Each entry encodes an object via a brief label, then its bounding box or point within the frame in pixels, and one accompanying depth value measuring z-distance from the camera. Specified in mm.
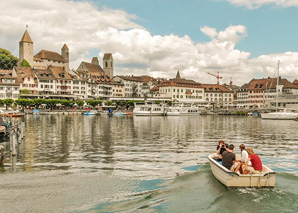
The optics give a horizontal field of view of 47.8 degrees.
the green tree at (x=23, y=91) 129587
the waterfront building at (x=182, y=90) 173875
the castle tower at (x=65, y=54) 192600
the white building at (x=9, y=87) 125500
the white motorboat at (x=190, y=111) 126712
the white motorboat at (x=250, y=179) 14773
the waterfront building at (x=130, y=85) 183288
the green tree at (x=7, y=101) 114625
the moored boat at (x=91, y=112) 116662
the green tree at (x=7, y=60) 152875
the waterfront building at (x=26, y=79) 133500
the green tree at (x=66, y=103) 129175
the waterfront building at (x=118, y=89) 174750
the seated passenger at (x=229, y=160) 16481
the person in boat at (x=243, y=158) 16159
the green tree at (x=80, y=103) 138000
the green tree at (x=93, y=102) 139775
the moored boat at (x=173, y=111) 122375
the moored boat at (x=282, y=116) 96250
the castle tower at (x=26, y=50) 166750
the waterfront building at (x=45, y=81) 140250
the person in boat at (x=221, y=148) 19969
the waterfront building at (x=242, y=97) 183500
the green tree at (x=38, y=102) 121338
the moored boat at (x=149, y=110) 116812
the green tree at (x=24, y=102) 118300
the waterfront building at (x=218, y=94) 194200
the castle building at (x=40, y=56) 167375
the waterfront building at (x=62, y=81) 145750
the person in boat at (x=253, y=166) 15711
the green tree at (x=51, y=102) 124131
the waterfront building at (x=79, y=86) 151750
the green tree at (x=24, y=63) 155225
